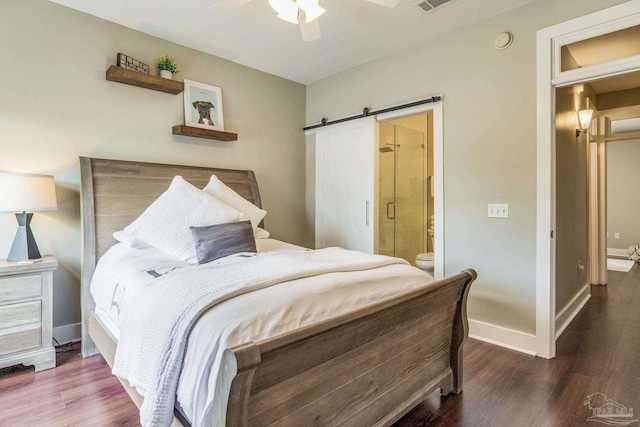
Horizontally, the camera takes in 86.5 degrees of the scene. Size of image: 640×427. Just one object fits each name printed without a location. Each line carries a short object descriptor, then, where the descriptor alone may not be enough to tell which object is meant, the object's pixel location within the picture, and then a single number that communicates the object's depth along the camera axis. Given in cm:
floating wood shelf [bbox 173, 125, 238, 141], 329
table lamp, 224
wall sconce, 373
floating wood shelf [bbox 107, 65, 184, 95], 287
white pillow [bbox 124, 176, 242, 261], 250
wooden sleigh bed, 112
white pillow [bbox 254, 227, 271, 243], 334
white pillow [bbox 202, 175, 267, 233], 313
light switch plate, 279
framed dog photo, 342
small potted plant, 315
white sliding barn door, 379
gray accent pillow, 239
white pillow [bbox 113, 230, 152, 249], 258
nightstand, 224
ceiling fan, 206
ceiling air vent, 263
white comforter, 119
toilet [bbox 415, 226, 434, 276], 381
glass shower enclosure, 427
